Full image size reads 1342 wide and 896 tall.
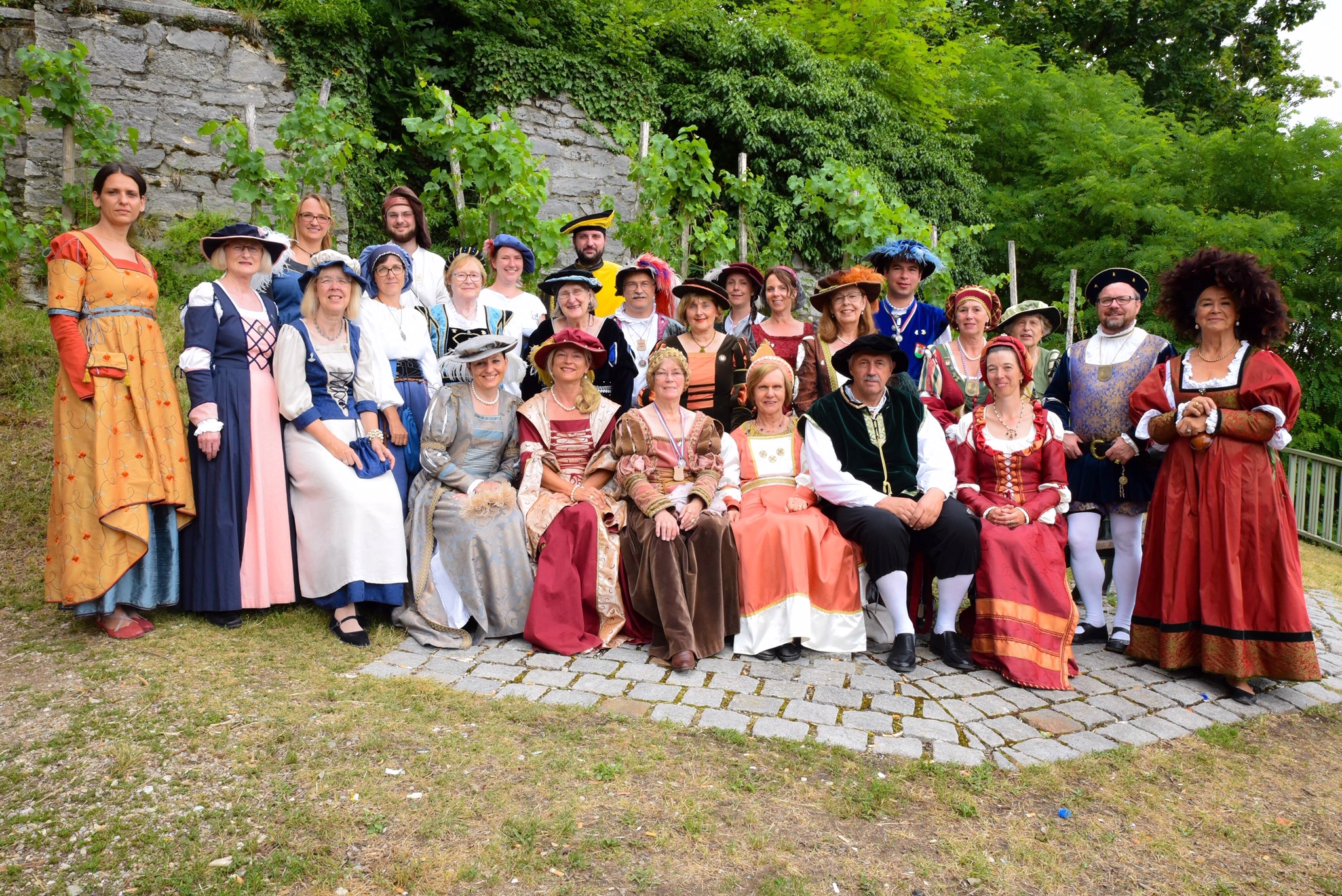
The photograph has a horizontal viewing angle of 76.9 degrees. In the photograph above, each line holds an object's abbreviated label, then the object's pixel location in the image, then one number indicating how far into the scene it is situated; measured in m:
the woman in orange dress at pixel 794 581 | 3.96
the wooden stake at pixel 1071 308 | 8.81
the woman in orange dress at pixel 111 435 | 3.65
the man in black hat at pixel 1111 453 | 4.34
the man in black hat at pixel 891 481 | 3.98
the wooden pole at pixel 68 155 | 6.70
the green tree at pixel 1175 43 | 16.91
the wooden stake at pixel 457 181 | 7.04
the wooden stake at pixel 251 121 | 7.02
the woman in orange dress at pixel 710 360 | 4.75
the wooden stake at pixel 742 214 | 8.77
